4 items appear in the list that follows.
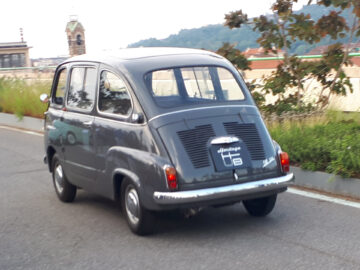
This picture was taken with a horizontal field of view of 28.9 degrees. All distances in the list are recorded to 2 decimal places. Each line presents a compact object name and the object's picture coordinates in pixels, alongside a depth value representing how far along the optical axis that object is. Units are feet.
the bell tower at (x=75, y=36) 269.85
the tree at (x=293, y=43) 40.86
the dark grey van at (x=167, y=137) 21.81
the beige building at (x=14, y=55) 232.73
